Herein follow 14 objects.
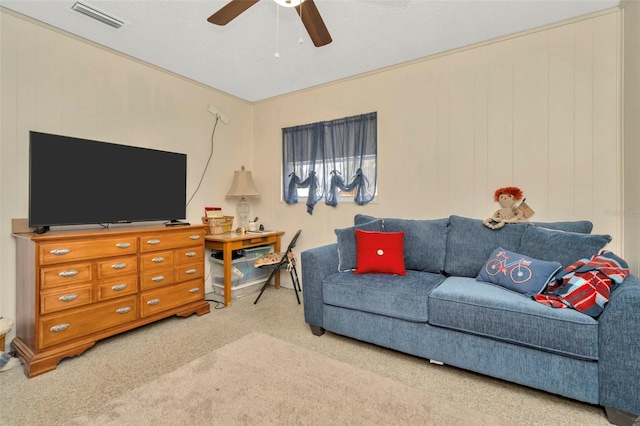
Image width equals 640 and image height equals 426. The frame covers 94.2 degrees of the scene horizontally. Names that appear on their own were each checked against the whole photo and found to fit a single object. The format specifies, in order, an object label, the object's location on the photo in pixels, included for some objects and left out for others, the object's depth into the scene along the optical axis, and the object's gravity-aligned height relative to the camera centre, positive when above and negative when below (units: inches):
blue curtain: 131.6 +24.9
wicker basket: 138.6 -5.2
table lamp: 150.0 +11.2
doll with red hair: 97.3 +0.9
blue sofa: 58.8 -24.6
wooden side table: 125.8 -13.5
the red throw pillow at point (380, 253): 98.7 -13.7
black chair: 136.6 -23.2
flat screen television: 84.4 +10.2
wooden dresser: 77.8 -21.9
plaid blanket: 62.1 -16.1
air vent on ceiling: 85.9 +59.7
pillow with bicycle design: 74.8 -16.0
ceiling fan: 66.6 +46.9
